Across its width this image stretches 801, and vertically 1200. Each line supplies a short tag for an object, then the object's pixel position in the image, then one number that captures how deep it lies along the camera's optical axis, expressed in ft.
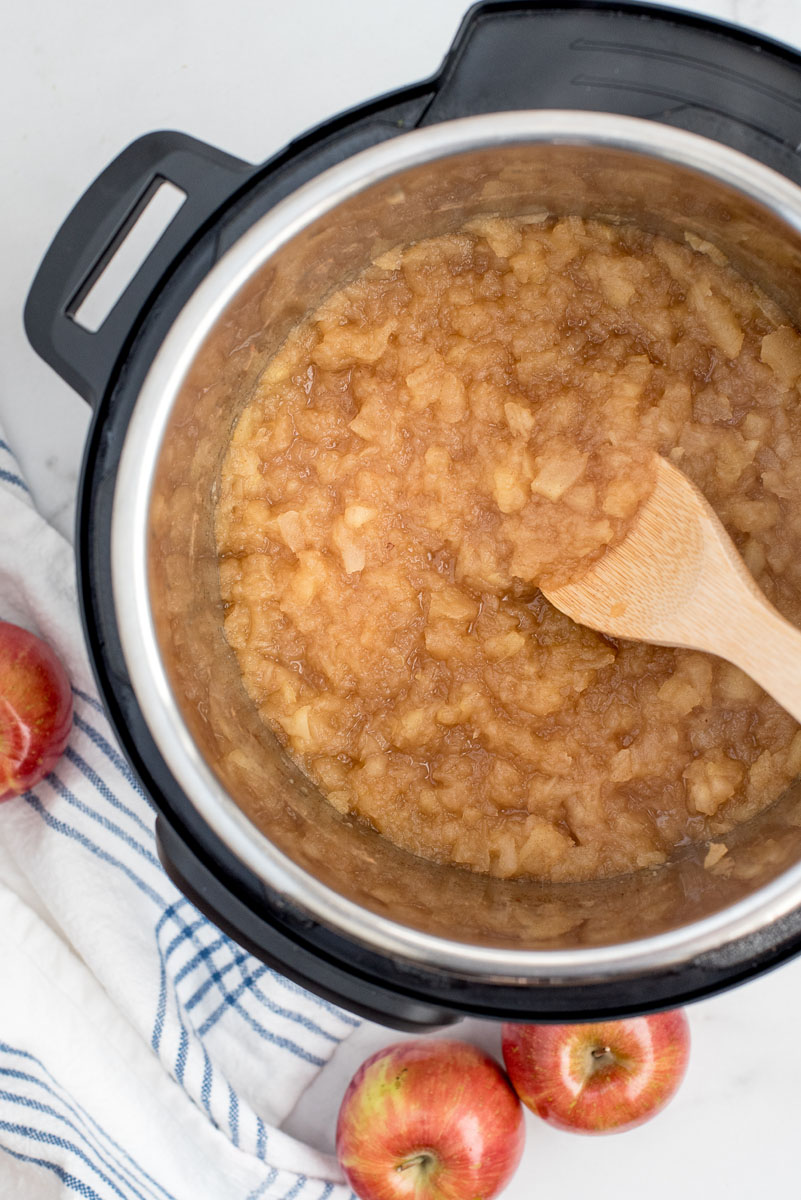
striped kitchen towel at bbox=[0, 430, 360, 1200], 2.87
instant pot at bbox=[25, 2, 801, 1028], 2.56
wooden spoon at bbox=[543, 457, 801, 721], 2.65
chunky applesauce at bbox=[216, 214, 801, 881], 2.75
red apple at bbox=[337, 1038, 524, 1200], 2.84
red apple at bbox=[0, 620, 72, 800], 2.82
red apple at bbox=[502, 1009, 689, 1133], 2.86
